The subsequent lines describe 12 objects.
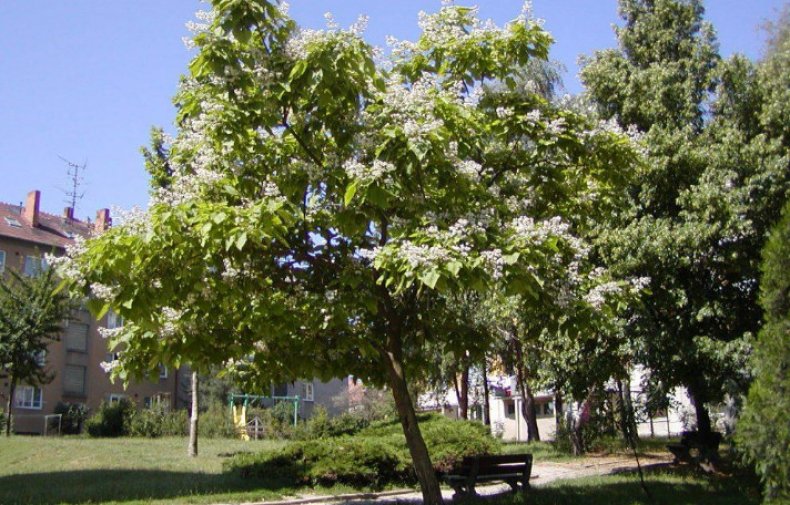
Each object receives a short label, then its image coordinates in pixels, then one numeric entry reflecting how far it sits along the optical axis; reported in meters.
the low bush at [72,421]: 34.09
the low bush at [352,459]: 14.63
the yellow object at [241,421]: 29.14
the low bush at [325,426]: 23.92
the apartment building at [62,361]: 41.38
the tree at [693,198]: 13.15
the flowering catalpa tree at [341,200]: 7.11
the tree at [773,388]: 6.02
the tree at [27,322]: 27.94
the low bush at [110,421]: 28.05
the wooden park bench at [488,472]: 12.45
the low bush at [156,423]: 28.17
